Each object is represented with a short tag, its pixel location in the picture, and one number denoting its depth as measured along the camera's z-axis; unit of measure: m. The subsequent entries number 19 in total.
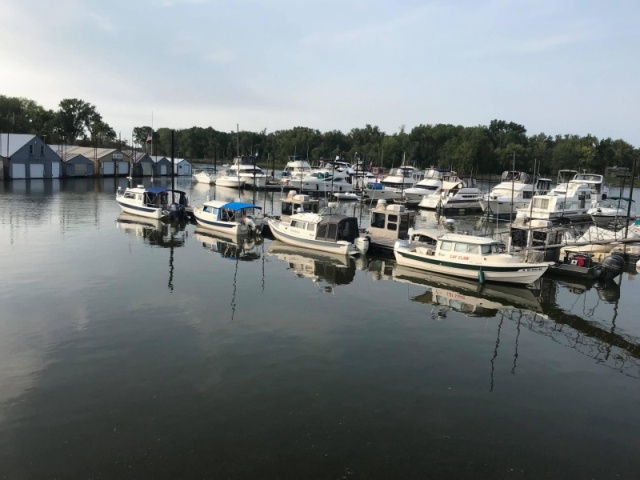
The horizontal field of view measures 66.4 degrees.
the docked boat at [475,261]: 25.11
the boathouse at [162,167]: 104.12
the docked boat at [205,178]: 90.56
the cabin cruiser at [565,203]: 49.06
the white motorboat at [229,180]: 83.38
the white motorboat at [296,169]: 86.94
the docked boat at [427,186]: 67.19
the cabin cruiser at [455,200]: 60.94
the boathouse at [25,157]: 75.38
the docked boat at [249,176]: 81.94
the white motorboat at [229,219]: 38.25
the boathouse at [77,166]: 85.31
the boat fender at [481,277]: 25.94
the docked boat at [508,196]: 57.12
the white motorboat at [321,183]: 74.77
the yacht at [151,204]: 44.47
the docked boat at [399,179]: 75.63
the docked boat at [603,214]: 48.43
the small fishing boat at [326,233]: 32.06
